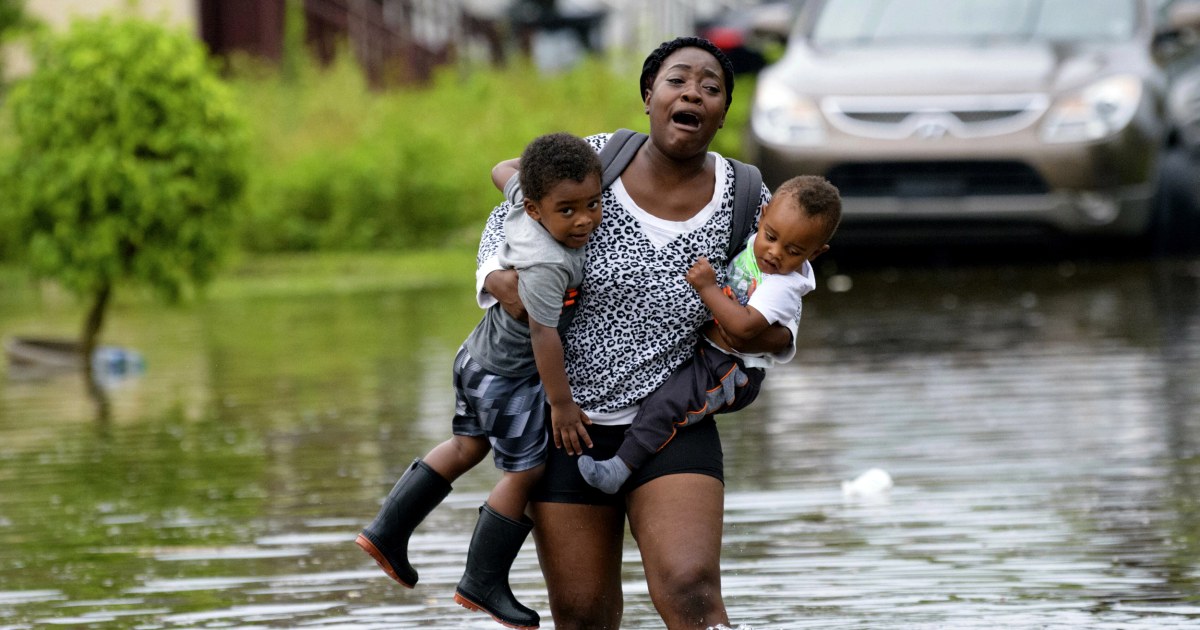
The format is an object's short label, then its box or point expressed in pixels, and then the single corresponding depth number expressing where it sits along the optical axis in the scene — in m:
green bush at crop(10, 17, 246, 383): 22.06
